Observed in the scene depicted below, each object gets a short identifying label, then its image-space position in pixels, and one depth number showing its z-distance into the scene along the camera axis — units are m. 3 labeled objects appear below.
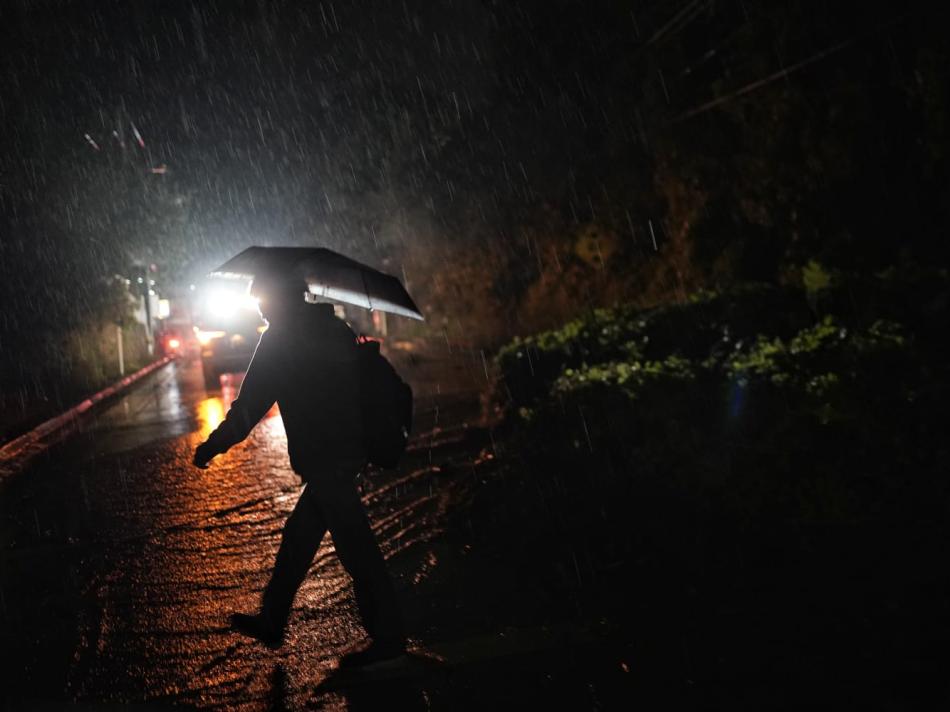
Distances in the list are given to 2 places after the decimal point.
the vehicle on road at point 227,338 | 19.06
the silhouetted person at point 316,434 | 3.74
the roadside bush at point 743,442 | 5.21
